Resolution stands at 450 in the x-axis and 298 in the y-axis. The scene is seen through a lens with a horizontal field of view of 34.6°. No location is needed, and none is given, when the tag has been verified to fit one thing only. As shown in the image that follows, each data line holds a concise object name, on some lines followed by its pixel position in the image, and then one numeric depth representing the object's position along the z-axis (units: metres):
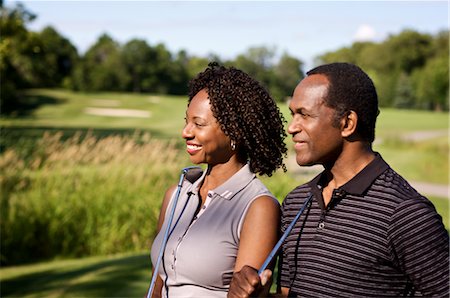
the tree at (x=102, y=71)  49.59
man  2.27
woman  2.69
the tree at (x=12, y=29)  11.99
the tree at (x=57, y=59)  47.38
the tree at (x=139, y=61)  49.94
